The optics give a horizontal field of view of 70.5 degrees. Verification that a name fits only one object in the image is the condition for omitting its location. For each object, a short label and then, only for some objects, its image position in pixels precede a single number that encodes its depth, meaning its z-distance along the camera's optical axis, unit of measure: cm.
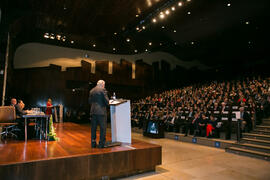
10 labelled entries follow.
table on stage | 409
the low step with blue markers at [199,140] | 576
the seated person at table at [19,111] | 458
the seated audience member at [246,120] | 616
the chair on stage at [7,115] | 430
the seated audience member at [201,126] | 676
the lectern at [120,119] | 376
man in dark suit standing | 332
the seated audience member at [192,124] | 704
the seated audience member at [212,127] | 638
